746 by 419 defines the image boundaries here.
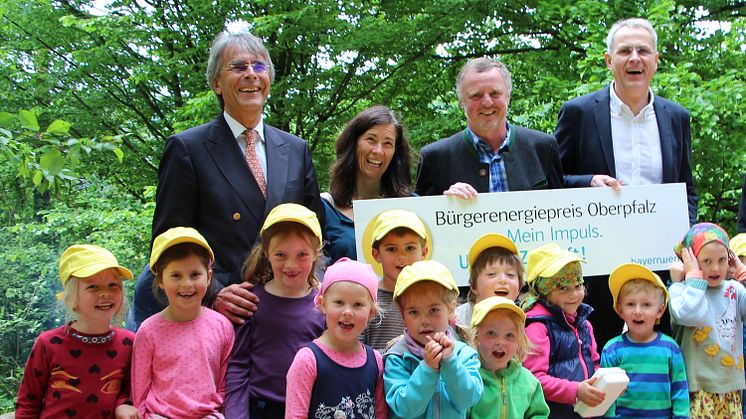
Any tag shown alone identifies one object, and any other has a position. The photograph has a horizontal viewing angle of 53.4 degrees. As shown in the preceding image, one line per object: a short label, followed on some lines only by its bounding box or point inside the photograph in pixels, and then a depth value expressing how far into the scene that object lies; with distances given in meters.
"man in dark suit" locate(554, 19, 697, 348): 4.62
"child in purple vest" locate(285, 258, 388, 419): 3.13
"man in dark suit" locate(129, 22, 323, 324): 3.79
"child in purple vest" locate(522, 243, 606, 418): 3.57
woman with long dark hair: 4.42
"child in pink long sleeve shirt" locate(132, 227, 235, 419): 3.31
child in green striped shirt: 3.80
